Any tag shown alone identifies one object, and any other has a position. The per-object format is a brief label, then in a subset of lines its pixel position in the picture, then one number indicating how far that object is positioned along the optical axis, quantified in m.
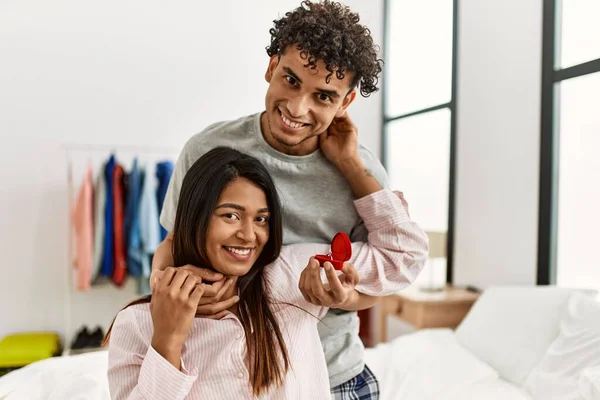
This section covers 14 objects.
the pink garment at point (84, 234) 2.99
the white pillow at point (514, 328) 1.93
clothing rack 3.21
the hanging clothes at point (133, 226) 3.02
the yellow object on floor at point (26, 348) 2.73
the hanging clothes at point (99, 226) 3.02
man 0.95
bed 1.68
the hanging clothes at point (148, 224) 3.02
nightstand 2.68
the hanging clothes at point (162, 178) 3.13
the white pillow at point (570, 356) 1.65
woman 0.82
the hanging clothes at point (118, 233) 3.03
